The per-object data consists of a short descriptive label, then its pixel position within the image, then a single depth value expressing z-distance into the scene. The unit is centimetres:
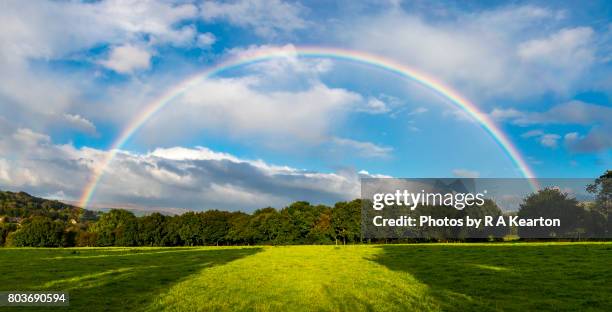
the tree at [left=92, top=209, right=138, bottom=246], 16662
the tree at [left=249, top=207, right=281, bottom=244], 15812
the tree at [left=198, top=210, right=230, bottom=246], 16625
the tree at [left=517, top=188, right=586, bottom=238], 10788
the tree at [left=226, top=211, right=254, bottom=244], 16175
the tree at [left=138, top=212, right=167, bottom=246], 16612
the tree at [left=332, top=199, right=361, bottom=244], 14462
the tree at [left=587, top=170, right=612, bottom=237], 10519
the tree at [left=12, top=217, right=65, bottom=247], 15450
